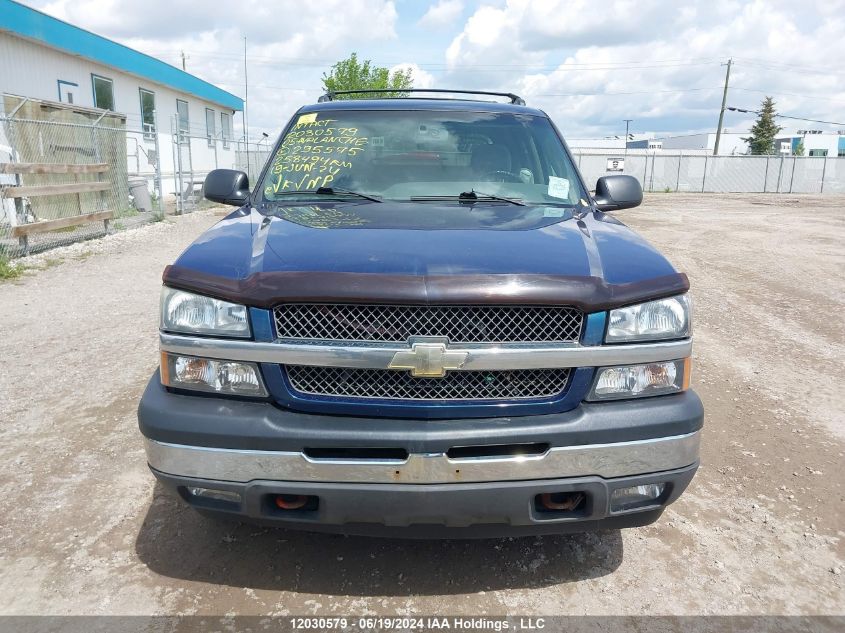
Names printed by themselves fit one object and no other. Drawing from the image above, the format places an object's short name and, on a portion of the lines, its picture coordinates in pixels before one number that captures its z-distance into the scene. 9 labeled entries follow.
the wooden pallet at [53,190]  9.26
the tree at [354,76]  35.12
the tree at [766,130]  61.59
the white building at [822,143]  77.38
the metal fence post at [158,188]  15.44
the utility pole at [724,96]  53.05
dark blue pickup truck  2.21
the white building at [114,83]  14.61
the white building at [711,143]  79.32
